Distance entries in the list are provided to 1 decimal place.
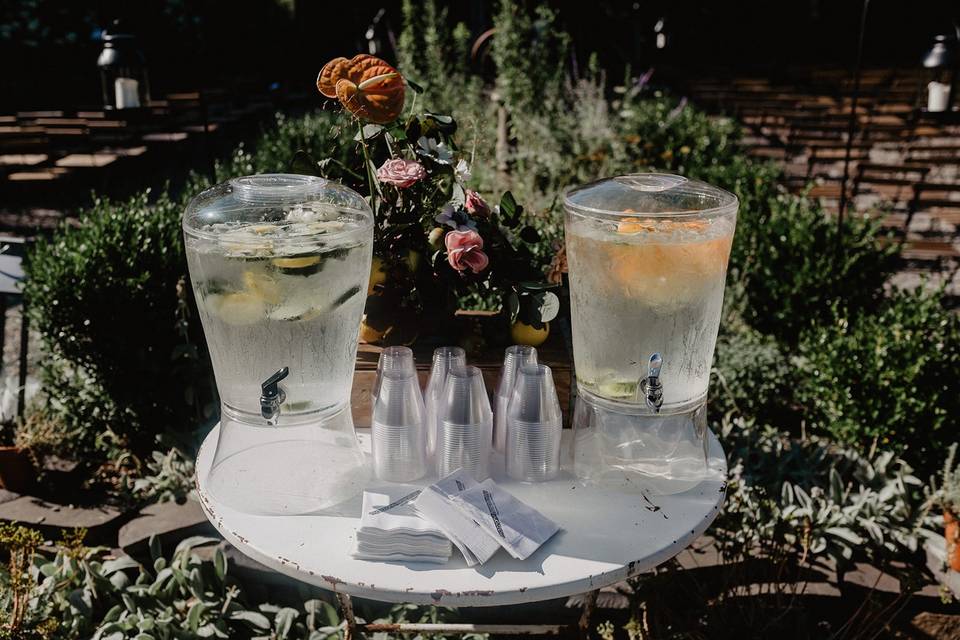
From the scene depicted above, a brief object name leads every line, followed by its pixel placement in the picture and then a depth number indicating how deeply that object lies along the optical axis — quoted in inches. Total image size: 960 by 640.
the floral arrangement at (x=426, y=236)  61.7
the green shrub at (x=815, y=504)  88.0
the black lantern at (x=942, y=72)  143.9
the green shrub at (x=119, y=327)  103.7
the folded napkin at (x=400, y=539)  50.4
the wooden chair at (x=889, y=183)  219.8
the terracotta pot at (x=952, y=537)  88.7
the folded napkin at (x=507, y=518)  51.0
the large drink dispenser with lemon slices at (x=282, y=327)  50.6
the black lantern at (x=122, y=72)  128.3
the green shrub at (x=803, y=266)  143.9
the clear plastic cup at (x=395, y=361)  56.5
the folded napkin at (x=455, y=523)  50.1
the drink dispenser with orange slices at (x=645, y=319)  51.6
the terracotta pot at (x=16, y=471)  102.3
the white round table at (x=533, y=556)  48.6
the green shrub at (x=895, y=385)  107.7
